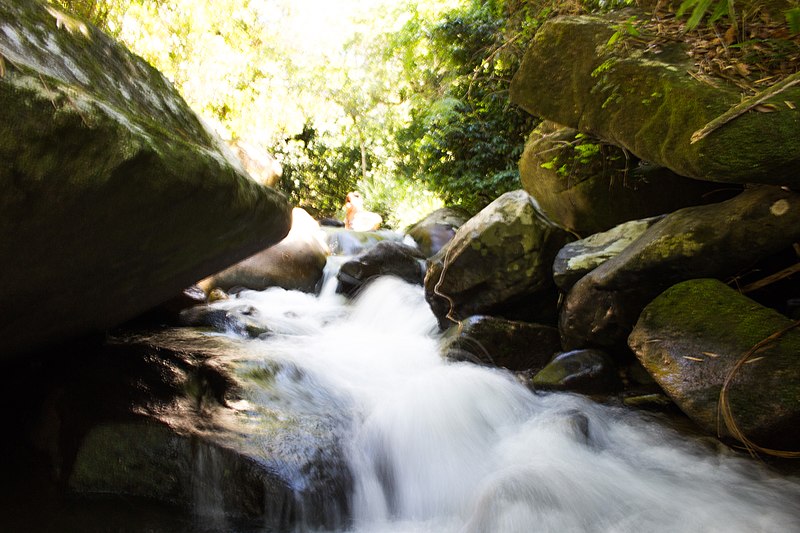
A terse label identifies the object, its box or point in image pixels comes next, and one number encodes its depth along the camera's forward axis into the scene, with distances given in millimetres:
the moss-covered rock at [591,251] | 4480
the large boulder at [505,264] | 5262
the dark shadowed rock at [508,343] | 4914
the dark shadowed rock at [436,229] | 10703
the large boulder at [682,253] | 3146
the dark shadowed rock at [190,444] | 2652
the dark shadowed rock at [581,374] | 4145
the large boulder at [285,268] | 8828
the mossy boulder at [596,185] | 4508
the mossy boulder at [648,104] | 2617
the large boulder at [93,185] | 1679
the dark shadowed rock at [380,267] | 8461
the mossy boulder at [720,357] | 2664
